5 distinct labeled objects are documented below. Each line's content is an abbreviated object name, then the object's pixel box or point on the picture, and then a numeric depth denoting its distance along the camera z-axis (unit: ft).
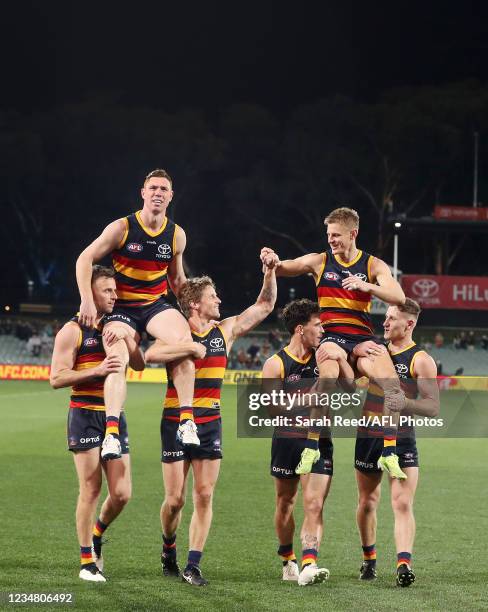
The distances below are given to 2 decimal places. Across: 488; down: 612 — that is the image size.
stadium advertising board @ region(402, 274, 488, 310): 305.32
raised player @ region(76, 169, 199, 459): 59.98
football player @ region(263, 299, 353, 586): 62.59
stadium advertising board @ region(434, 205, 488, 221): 309.42
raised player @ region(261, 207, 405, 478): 60.90
